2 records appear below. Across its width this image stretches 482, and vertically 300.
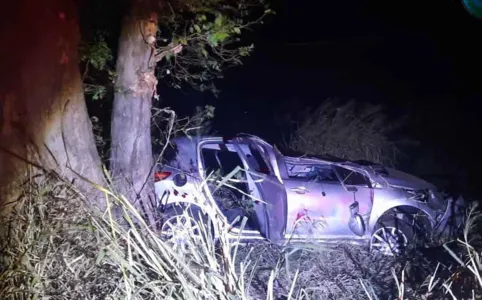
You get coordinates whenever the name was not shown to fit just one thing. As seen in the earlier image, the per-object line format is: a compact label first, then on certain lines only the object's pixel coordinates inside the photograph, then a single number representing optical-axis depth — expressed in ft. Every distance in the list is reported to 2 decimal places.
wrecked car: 25.14
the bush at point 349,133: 37.65
